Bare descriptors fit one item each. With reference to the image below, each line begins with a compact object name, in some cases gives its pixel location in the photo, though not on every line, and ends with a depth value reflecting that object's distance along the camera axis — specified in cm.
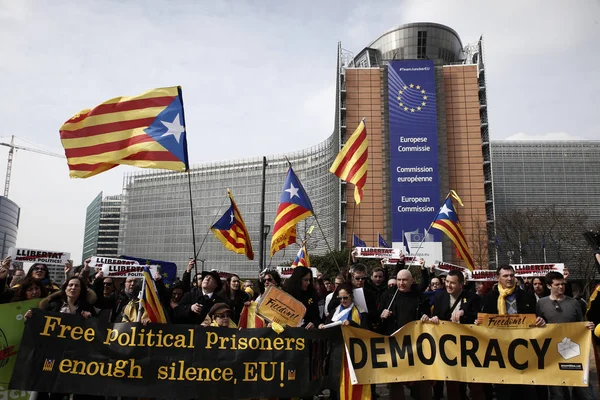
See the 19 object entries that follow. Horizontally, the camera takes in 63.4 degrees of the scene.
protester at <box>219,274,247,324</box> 807
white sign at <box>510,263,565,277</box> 1240
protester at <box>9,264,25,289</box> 871
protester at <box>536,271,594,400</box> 651
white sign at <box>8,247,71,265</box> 1135
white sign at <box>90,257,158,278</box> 953
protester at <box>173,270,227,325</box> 651
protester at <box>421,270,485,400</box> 601
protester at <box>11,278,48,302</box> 611
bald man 612
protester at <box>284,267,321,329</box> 652
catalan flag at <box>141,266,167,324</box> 589
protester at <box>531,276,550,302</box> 802
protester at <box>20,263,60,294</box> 738
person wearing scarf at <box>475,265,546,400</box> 633
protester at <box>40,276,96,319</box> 591
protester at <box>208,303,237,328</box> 593
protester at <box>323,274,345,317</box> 660
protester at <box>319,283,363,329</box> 609
